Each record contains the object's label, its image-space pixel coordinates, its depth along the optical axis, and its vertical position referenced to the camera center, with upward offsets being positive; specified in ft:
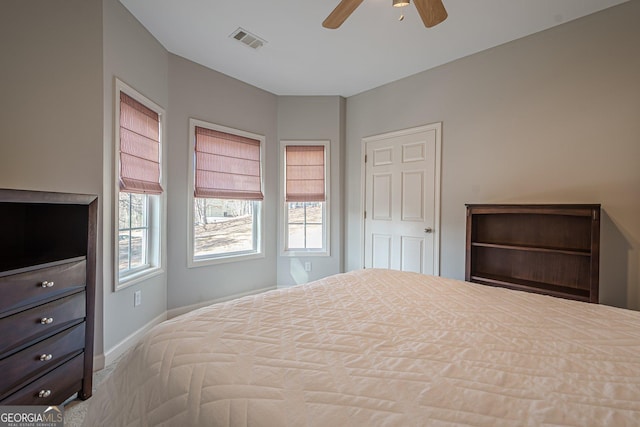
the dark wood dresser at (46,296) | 4.40 -1.48
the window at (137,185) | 7.56 +0.68
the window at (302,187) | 12.92 +1.07
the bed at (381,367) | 2.22 -1.48
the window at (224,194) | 10.53 +0.61
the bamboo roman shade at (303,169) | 12.95 +1.86
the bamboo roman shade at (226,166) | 10.59 +1.71
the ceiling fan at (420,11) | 5.24 +3.77
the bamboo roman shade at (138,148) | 7.64 +1.76
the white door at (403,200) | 10.48 +0.46
